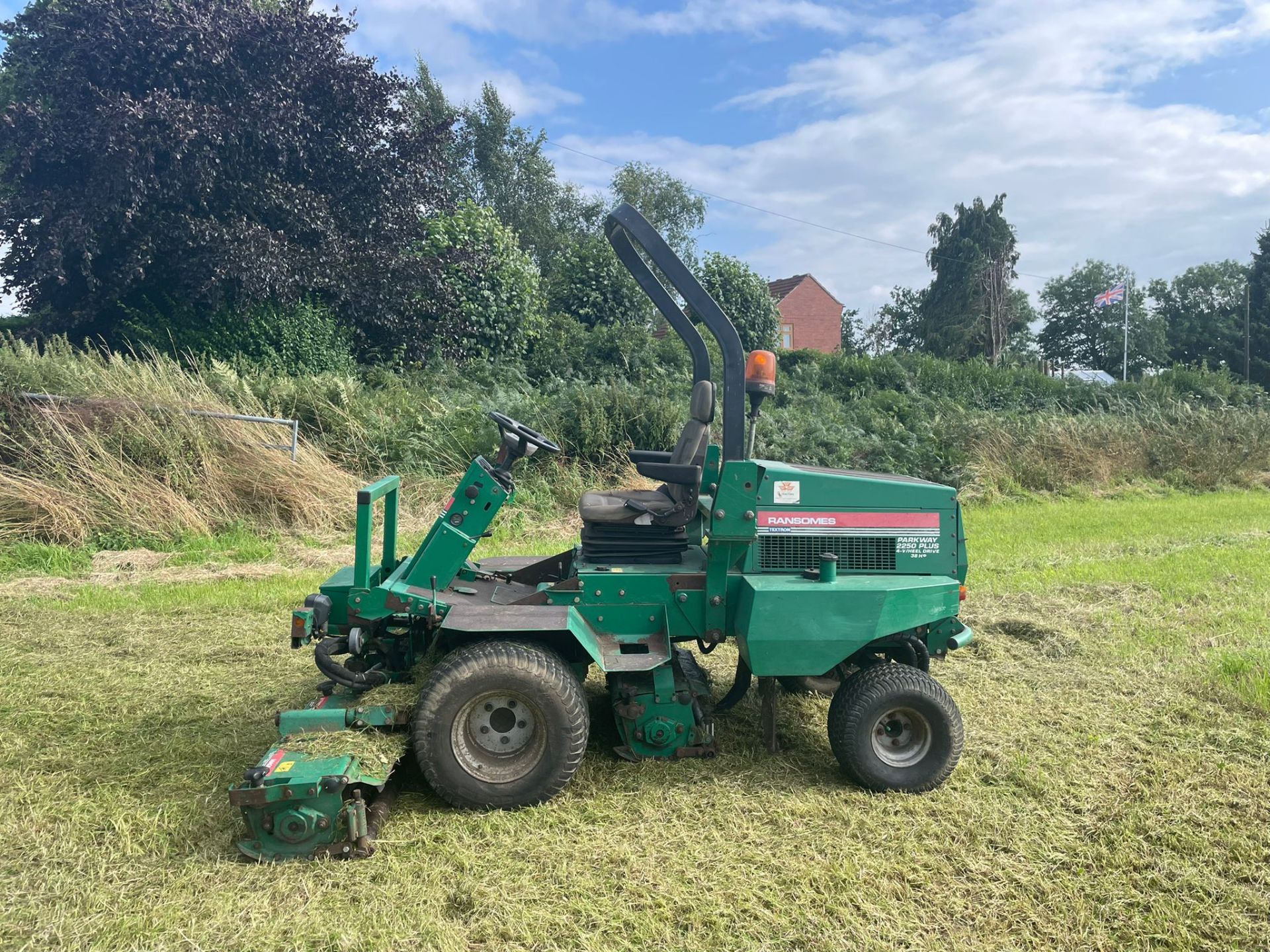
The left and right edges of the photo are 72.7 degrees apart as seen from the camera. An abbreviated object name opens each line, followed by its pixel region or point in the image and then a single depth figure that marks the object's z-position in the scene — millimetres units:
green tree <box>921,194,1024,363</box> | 37750
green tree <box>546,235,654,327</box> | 18641
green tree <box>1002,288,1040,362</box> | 45312
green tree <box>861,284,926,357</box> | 42938
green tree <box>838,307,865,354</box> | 46188
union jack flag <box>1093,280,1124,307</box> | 35531
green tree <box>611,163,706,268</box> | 33625
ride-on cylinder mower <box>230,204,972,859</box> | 3434
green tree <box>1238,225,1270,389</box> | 39375
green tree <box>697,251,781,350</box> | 23594
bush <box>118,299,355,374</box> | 12453
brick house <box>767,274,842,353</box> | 42750
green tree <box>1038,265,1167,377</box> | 45719
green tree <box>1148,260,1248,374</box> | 41875
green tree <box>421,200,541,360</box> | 14797
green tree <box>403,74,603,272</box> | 31203
